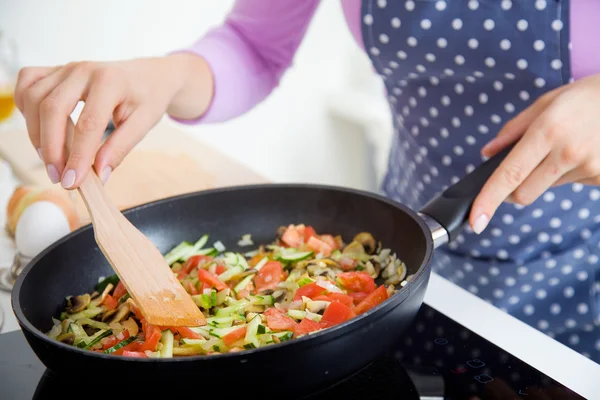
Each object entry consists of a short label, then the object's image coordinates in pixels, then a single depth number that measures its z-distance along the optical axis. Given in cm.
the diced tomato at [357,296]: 83
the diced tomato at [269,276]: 89
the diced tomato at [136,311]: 79
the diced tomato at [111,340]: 75
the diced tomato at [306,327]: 73
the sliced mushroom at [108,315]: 82
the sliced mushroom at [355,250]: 96
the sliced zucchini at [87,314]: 83
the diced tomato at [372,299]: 79
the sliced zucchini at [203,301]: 82
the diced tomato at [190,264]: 93
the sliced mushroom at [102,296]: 87
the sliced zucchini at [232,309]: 79
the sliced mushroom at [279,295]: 83
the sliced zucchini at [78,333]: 76
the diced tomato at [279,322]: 74
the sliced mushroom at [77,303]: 85
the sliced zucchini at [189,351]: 70
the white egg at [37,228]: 99
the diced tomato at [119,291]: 89
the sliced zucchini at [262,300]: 82
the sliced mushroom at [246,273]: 89
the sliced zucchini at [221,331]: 73
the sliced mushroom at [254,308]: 80
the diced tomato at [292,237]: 99
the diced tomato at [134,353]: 68
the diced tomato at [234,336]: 71
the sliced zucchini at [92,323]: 80
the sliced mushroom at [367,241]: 96
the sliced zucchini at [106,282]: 92
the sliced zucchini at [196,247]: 98
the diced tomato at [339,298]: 79
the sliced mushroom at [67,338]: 76
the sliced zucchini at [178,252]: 96
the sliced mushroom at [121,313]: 81
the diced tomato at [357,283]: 86
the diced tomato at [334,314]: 75
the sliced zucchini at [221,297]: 82
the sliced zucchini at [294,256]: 92
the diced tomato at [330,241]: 99
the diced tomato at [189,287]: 87
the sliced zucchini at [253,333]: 71
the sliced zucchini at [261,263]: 92
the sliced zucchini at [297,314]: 76
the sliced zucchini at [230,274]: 89
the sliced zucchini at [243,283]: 86
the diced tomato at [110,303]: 86
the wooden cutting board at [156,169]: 127
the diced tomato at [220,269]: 90
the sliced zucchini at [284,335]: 72
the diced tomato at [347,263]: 92
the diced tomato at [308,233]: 100
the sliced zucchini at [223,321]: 76
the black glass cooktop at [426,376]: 72
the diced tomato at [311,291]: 81
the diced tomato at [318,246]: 96
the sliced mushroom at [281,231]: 101
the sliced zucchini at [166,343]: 69
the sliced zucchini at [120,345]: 73
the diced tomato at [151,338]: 72
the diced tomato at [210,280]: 86
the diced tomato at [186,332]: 73
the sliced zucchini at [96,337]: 75
